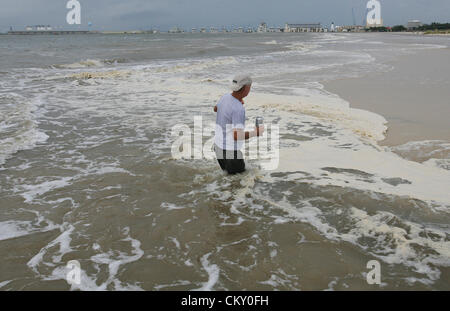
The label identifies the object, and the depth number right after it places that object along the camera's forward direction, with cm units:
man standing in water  476
